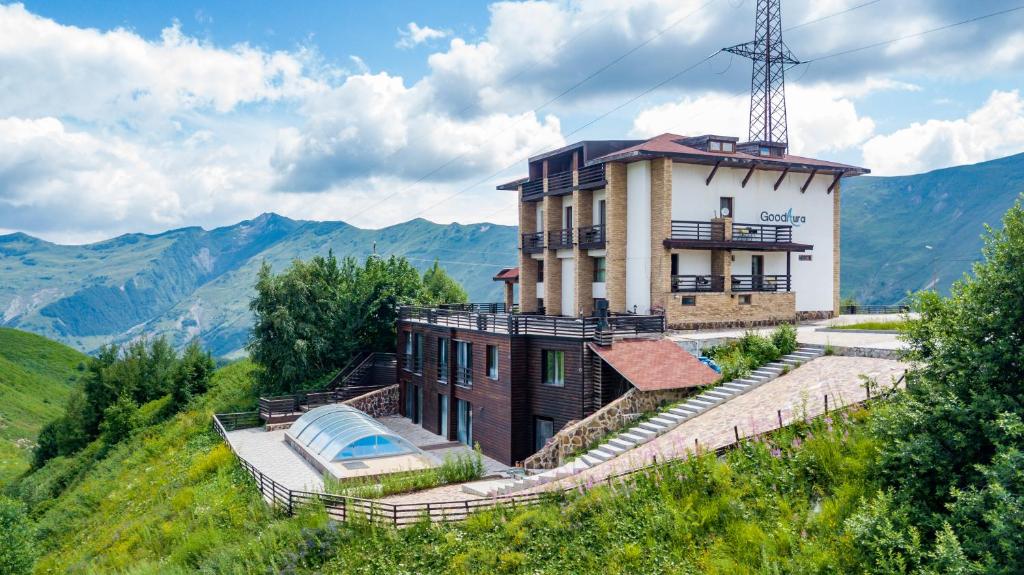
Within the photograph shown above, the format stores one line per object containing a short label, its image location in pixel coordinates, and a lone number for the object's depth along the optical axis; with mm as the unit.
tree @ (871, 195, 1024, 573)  9281
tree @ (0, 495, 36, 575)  23516
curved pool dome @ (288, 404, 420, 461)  24078
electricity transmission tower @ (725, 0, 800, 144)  35259
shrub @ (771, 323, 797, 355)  23156
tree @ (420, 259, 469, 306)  51062
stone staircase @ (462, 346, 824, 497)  17812
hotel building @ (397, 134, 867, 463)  23875
